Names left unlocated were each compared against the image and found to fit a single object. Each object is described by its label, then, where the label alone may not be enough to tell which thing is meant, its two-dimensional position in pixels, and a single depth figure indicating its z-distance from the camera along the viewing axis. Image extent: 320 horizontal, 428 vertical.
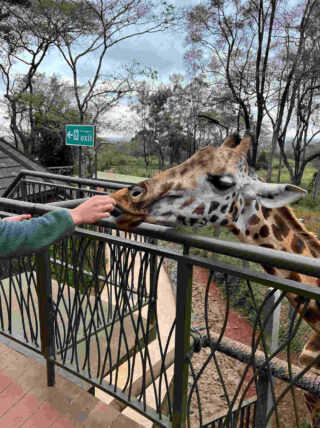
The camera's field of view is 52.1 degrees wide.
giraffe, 1.41
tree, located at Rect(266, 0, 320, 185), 11.12
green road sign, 6.12
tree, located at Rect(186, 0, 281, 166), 10.83
